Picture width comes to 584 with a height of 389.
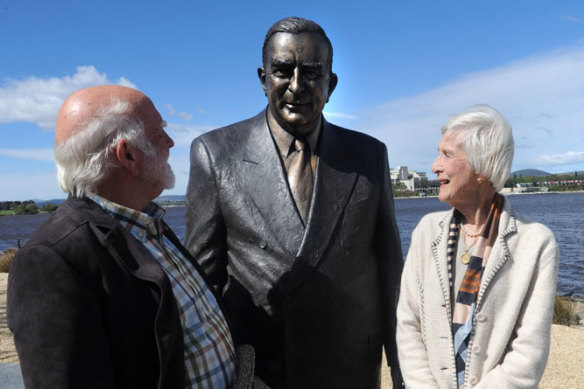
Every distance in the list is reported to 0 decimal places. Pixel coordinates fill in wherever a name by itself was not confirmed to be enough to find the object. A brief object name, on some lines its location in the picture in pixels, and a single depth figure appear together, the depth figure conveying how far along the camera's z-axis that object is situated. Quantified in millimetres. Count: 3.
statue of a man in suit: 2266
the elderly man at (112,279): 1428
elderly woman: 1916
